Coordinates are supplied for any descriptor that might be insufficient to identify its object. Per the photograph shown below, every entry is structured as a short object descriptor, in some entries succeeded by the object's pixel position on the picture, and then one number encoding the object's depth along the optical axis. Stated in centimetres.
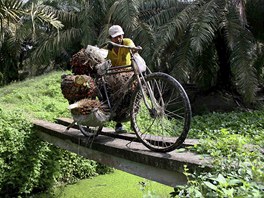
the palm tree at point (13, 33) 693
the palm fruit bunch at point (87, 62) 434
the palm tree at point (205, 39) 799
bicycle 319
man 395
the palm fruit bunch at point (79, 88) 394
